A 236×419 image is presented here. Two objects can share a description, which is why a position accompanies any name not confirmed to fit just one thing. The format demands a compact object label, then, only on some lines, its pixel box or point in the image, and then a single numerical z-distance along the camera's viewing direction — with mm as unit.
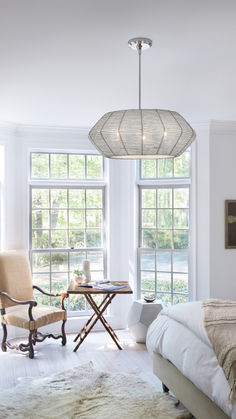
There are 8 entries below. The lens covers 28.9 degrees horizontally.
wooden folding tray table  5051
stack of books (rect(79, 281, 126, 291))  5164
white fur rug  3588
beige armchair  5031
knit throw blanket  2691
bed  2844
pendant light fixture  2949
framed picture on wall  5761
